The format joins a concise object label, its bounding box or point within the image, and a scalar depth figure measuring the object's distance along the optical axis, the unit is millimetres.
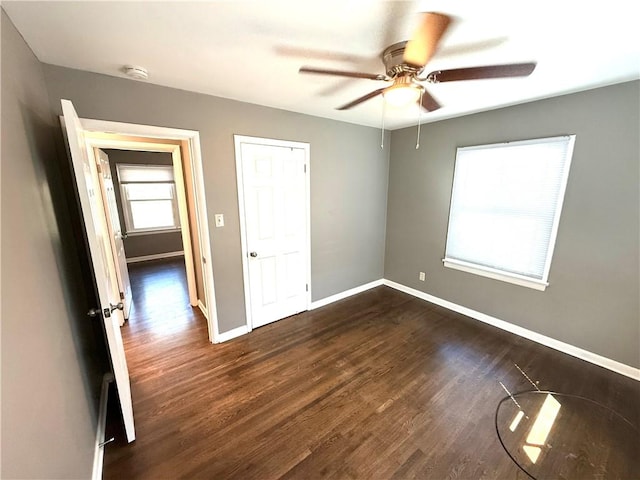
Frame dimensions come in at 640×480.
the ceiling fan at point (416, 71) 1101
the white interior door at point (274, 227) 2641
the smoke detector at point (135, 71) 1706
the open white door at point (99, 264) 1265
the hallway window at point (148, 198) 5387
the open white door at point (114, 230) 2816
